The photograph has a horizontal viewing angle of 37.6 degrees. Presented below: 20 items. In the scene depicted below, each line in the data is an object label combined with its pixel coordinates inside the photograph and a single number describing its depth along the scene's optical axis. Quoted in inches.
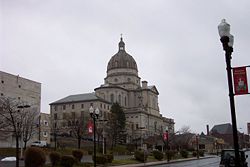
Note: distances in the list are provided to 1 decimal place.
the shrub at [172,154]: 2539.6
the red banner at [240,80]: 427.8
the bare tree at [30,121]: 2432.9
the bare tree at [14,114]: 2321.6
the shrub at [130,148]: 3290.8
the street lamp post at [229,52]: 383.6
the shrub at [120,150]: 3024.1
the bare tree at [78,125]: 3346.5
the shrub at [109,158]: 1655.9
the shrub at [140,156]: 2042.3
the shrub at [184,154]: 2871.6
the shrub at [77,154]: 1460.4
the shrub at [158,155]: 2359.9
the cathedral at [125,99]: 4987.7
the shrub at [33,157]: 1037.8
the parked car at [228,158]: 791.7
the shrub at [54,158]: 1273.1
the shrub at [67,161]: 1261.1
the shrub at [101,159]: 1550.9
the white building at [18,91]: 2856.8
